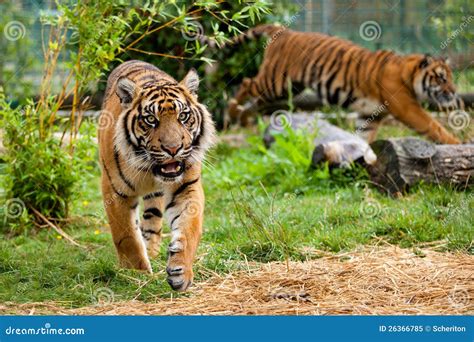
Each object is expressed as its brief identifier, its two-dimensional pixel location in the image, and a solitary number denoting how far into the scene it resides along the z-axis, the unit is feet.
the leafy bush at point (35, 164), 38.81
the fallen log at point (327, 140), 45.91
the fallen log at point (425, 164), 42.06
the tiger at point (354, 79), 55.77
